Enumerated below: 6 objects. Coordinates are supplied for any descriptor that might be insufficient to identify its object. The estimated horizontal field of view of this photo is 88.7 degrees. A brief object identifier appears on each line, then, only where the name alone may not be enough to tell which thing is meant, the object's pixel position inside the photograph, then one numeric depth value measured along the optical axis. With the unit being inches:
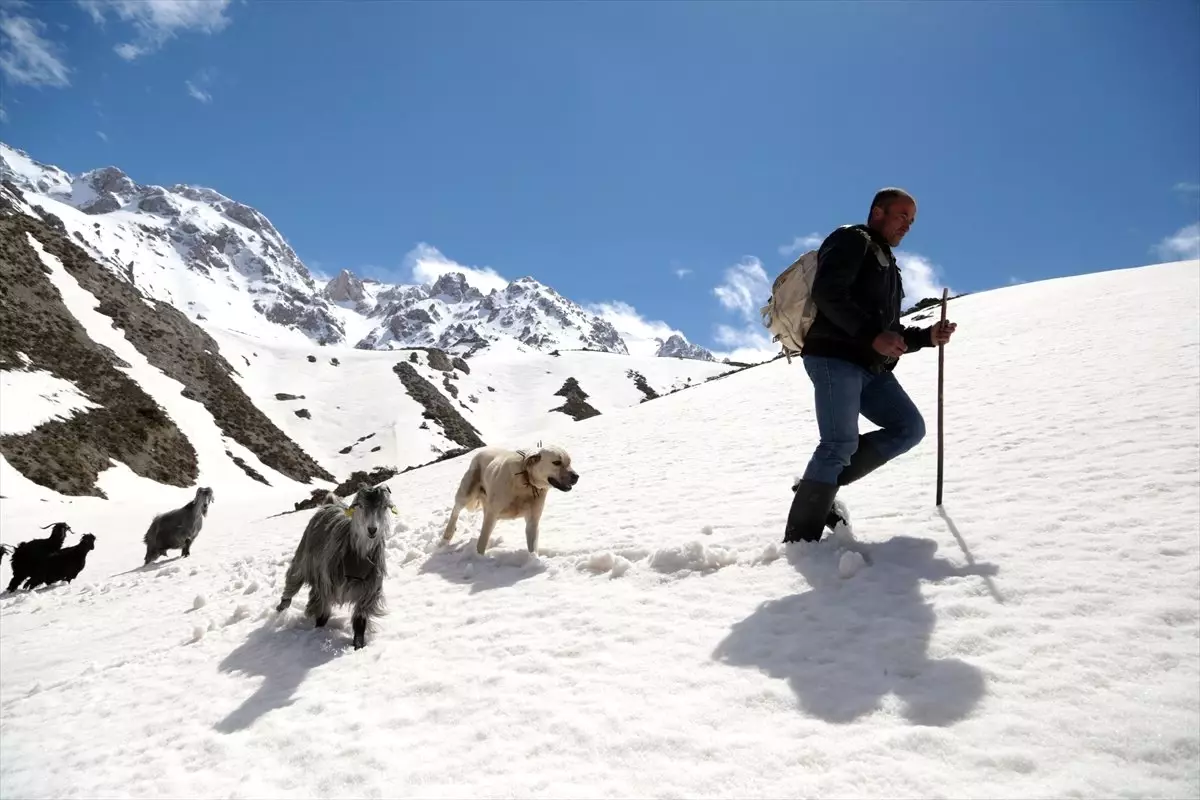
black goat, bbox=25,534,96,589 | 550.9
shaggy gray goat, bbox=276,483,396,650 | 261.4
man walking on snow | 208.2
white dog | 333.4
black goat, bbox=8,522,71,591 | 547.2
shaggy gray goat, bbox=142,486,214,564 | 621.0
